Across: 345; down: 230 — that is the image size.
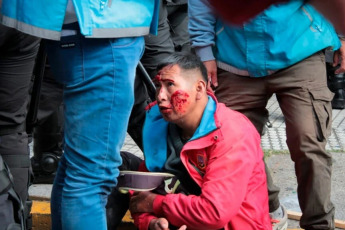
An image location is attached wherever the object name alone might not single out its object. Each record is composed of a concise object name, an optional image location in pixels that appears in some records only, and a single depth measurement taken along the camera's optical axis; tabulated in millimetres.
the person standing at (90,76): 3406
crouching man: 4056
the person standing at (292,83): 4472
